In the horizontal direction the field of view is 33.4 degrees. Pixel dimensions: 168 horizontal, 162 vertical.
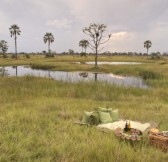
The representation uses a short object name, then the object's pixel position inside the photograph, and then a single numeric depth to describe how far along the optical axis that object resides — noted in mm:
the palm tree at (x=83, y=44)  119438
